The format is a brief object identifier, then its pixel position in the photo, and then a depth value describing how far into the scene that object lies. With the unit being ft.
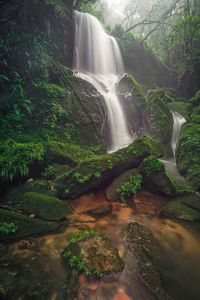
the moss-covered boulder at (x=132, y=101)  39.06
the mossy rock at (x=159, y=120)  35.01
